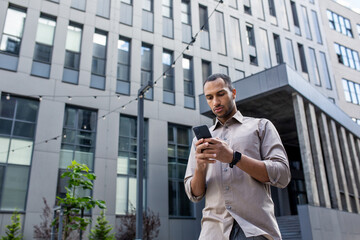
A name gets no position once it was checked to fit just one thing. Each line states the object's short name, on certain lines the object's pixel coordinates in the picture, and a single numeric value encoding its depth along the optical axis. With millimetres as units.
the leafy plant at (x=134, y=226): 13641
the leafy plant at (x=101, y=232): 12375
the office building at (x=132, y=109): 12523
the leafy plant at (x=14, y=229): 11304
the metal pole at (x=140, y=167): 8727
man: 1386
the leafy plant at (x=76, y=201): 7762
